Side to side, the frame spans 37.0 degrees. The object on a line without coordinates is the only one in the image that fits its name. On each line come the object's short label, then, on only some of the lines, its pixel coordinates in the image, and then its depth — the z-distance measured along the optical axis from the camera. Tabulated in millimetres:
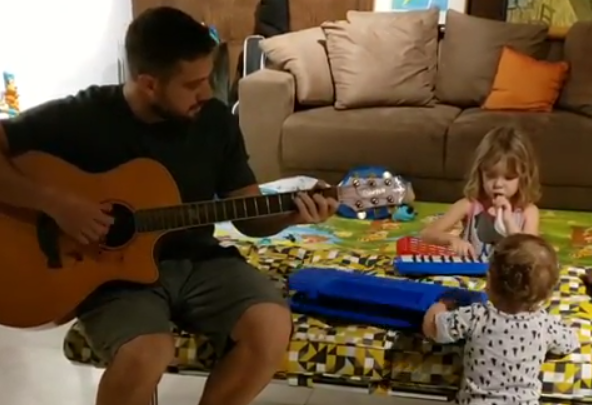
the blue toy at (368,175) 3076
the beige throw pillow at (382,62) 3959
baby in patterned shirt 1739
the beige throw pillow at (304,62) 3957
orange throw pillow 3777
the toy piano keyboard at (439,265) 2201
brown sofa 3529
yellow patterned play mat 1830
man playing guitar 1801
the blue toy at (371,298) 1927
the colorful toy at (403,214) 3102
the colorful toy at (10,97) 4363
